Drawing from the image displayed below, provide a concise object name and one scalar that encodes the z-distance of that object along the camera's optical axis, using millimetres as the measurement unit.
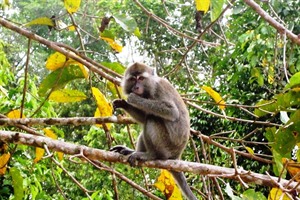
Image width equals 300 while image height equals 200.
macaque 2836
